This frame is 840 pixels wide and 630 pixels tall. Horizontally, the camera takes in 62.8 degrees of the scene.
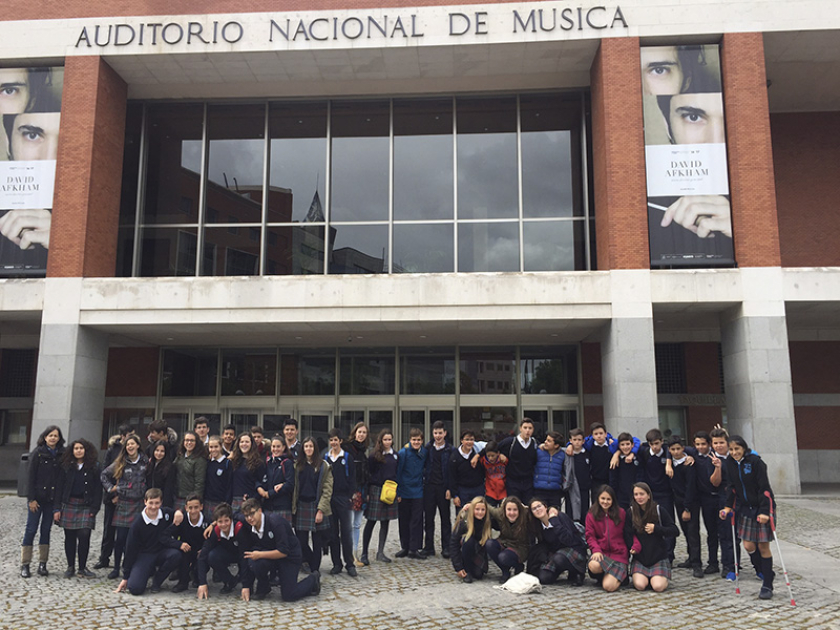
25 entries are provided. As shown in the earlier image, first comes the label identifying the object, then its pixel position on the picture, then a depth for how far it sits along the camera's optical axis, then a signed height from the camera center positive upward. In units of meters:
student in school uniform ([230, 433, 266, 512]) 7.91 -0.65
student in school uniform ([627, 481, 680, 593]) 7.11 -1.27
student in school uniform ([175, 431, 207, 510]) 7.93 -0.66
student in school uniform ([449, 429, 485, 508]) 8.69 -0.75
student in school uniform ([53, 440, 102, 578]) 7.75 -0.97
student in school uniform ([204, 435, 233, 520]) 7.98 -0.77
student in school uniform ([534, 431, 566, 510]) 8.58 -0.71
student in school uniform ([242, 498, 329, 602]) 6.72 -1.37
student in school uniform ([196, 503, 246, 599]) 6.82 -1.36
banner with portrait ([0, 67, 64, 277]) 16.73 +6.10
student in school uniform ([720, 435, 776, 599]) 6.83 -0.89
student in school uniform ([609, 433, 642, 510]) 8.30 -0.65
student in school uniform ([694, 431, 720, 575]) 7.86 -0.96
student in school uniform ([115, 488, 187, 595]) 7.04 -1.37
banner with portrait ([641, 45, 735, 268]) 15.98 +6.02
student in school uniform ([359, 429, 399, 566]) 8.71 -0.81
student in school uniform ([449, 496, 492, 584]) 7.46 -1.38
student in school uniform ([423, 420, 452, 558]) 8.96 -0.99
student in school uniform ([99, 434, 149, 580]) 7.72 -0.82
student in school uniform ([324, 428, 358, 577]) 7.86 -1.00
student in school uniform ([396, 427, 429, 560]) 8.78 -1.02
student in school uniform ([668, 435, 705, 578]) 7.88 -0.98
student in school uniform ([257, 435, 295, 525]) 7.70 -0.77
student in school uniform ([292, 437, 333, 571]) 7.65 -0.92
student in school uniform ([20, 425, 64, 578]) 7.77 -0.93
